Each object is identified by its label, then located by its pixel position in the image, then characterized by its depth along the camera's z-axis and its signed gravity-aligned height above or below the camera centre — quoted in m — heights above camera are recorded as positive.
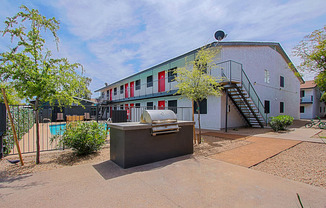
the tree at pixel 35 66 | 3.92 +0.94
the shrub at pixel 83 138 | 5.12 -1.13
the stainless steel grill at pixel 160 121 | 4.49 -0.52
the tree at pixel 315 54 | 9.86 +3.18
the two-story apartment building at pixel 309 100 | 29.25 +0.51
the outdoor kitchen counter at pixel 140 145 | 4.06 -1.17
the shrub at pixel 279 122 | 10.91 -1.32
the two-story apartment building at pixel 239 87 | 11.88 +1.57
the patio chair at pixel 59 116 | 20.47 -1.72
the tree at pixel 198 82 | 6.79 +0.88
